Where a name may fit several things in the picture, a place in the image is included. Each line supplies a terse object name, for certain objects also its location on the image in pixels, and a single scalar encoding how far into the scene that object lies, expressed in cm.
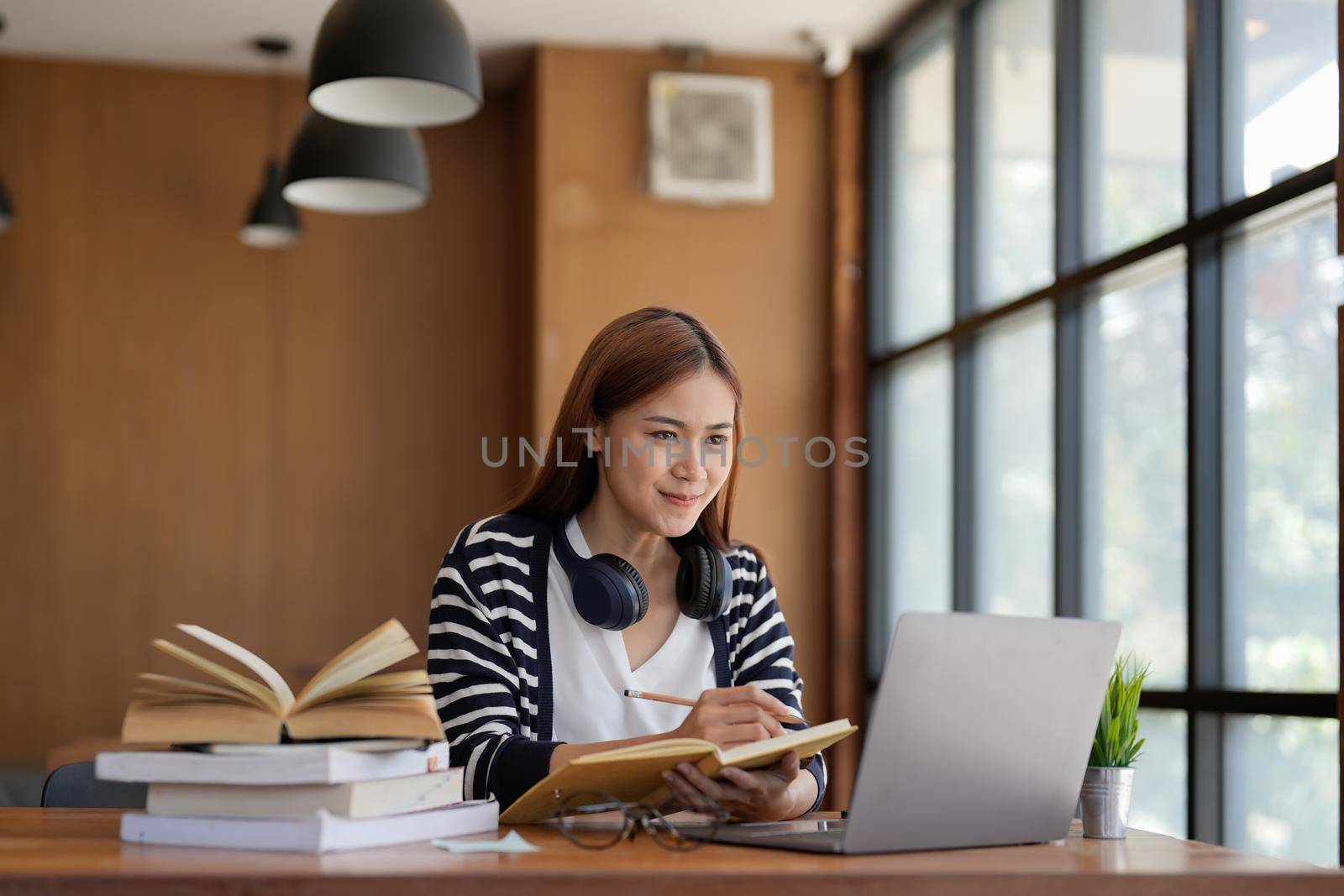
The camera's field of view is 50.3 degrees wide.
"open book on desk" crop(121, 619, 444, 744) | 120
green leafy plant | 146
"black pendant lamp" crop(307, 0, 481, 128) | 243
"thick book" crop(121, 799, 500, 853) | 114
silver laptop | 120
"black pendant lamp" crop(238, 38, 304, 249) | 453
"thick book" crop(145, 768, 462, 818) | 118
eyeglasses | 125
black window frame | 285
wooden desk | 103
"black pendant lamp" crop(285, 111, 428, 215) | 315
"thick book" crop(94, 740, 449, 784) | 117
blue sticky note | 119
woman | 177
